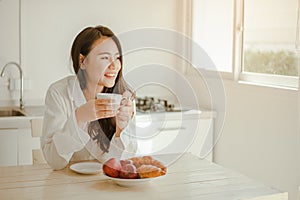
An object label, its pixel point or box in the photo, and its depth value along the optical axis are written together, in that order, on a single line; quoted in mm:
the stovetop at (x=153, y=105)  3385
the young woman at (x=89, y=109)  1868
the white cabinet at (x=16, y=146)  2838
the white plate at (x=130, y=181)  1660
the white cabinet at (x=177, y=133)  3037
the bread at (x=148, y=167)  1698
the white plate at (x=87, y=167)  1831
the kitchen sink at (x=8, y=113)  3258
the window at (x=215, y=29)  3381
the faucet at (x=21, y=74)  3273
